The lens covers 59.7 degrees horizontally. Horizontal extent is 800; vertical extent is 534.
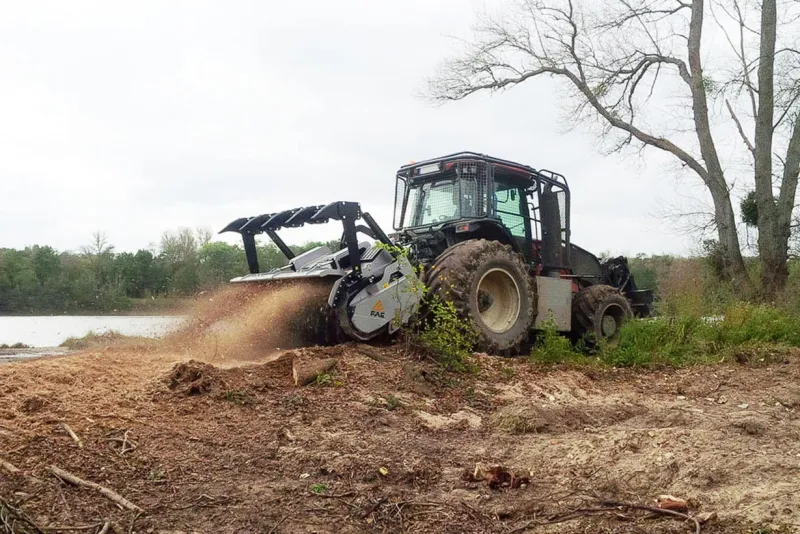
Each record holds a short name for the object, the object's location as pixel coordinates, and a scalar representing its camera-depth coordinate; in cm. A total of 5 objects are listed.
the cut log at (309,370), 597
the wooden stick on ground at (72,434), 408
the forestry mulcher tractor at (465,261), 752
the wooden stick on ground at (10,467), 359
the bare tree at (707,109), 1384
